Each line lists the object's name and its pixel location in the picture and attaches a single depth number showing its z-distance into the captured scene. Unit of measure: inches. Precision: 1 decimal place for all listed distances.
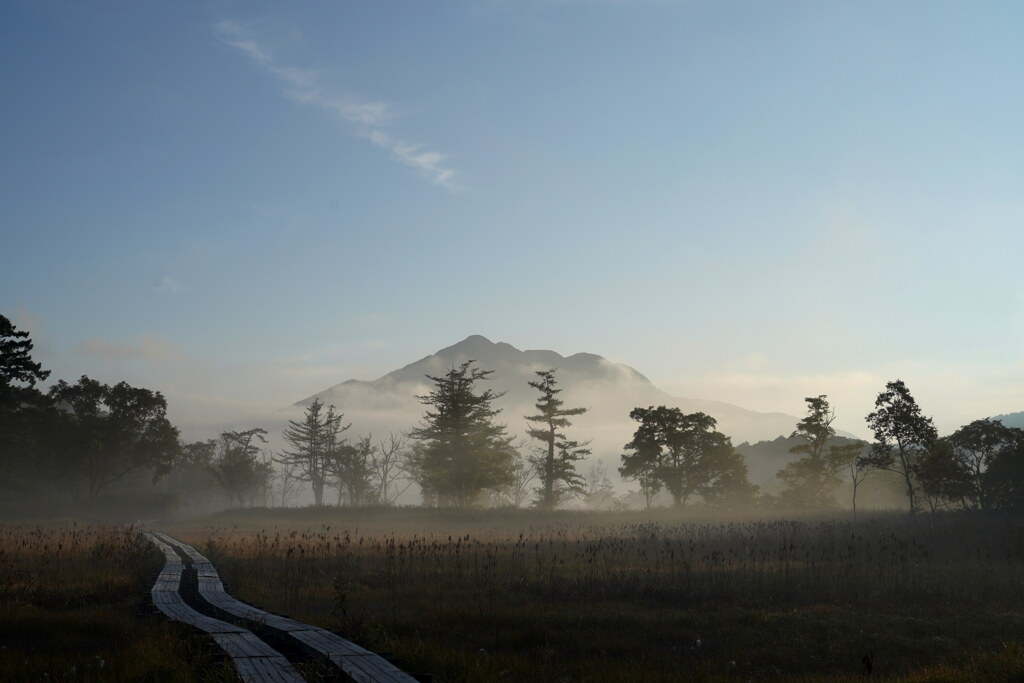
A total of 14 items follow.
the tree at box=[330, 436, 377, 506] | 3250.5
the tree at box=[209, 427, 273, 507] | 3262.8
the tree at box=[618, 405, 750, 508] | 2265.0
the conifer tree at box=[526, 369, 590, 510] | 2449.6
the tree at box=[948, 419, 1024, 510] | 1392.7
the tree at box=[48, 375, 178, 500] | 2603.3
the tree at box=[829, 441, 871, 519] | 2190.0
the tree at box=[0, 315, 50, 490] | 1768.0
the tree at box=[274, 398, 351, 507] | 3034.0
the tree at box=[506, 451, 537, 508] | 3984.7
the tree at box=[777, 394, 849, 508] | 2220.7
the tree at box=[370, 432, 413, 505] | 3745.3
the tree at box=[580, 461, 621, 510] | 4933.6
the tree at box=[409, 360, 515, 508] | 2314.2
